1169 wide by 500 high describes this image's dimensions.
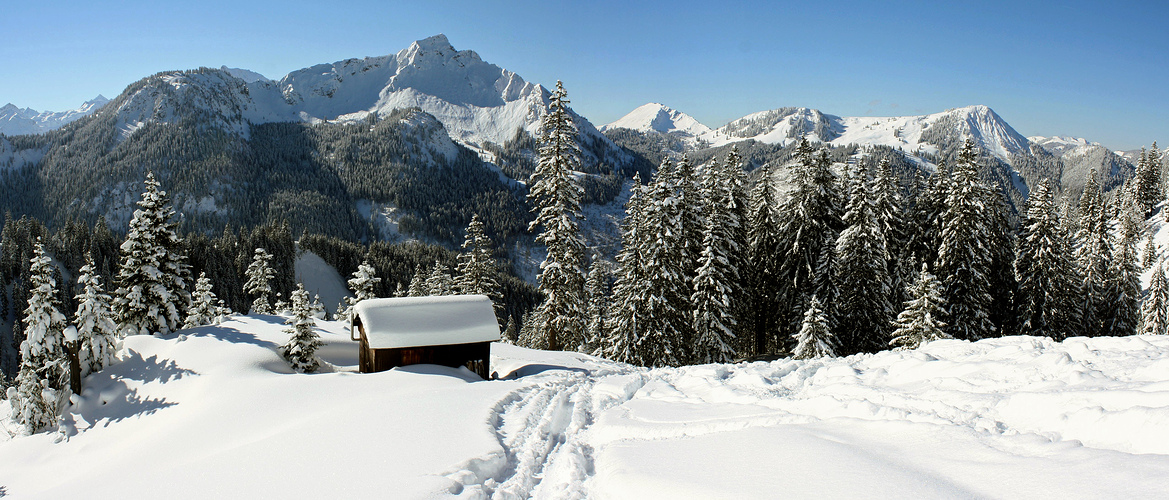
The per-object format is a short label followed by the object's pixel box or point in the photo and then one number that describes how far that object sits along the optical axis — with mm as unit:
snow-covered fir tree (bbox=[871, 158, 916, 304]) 29703
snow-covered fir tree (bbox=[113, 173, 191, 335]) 25922
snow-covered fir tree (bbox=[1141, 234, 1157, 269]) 56125
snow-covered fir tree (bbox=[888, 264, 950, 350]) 24109
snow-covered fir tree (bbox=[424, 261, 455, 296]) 40756
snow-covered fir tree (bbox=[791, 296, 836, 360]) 24266
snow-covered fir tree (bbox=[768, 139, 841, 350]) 29375
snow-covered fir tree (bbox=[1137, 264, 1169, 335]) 38794
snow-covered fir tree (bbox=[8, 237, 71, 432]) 19906
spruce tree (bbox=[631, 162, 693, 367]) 25562
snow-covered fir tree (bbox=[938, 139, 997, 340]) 28719
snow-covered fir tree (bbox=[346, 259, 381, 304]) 35831
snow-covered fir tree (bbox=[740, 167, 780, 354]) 31594
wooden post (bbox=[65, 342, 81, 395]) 21062
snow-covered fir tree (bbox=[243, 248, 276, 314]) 43938
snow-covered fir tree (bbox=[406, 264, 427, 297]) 44062
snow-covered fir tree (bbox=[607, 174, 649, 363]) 26016
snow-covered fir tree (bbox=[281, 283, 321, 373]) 21312
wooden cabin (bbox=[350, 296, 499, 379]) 19203
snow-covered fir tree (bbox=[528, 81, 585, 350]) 26906
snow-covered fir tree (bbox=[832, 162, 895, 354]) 27656
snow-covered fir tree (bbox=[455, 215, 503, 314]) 36069
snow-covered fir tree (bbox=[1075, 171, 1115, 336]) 38031
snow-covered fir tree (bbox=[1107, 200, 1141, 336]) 39891
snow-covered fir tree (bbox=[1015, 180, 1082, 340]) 30375
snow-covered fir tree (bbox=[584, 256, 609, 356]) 31422
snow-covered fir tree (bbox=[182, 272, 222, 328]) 32062
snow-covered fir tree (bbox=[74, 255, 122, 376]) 21359
